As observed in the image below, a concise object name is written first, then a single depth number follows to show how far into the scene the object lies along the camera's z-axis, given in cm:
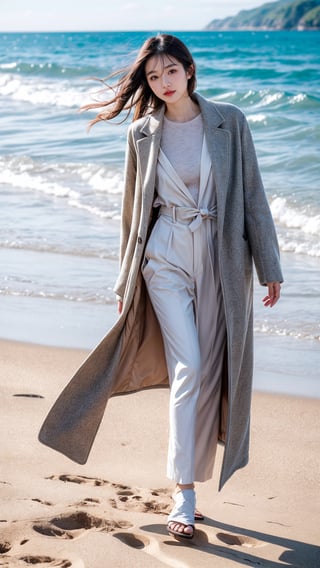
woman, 365
